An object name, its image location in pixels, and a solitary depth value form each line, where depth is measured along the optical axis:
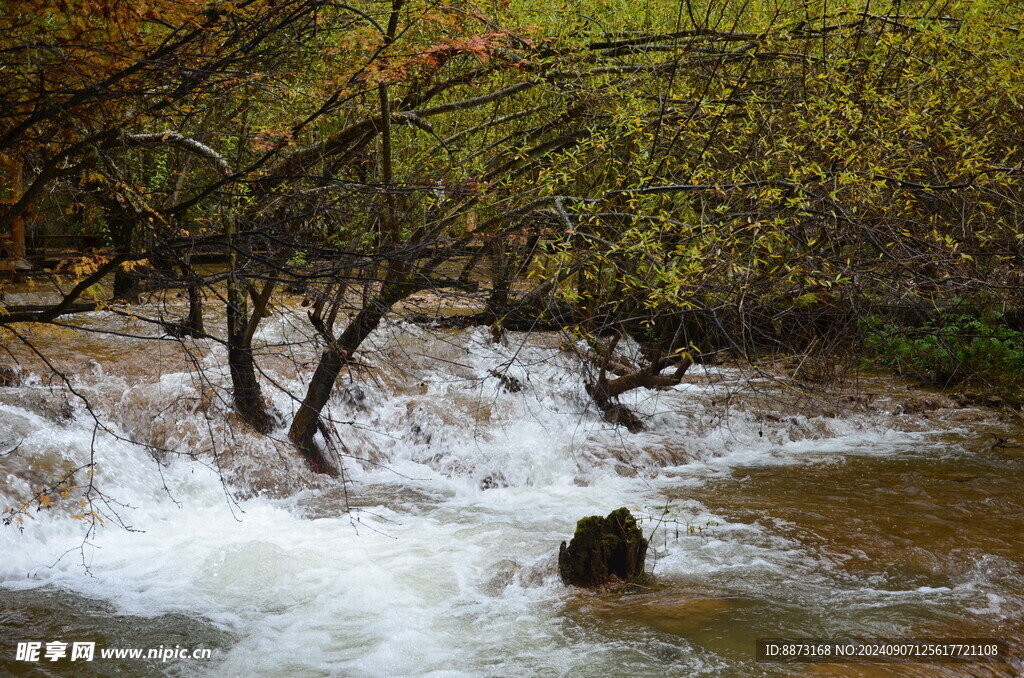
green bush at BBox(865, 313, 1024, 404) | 10.52
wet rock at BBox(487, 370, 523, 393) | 10.09
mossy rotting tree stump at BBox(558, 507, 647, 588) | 5.73
